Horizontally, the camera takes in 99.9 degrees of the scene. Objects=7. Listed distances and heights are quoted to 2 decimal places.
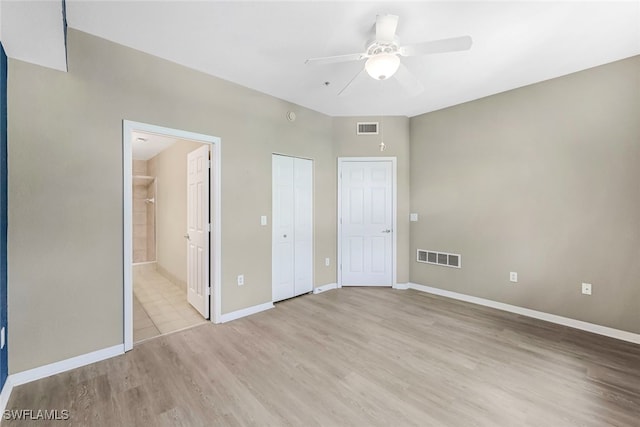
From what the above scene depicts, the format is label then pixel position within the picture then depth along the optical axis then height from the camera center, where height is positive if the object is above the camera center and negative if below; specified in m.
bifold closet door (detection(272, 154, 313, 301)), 3.75 -0.18
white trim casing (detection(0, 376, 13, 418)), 1.73 -1.21
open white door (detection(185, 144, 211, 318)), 3.18 -0.18
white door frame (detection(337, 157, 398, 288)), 4.41 +0.19
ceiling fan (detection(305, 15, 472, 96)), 1.95 +1.21
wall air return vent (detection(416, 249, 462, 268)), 3.95 -0.69
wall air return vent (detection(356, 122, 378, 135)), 4.40 +1.41
